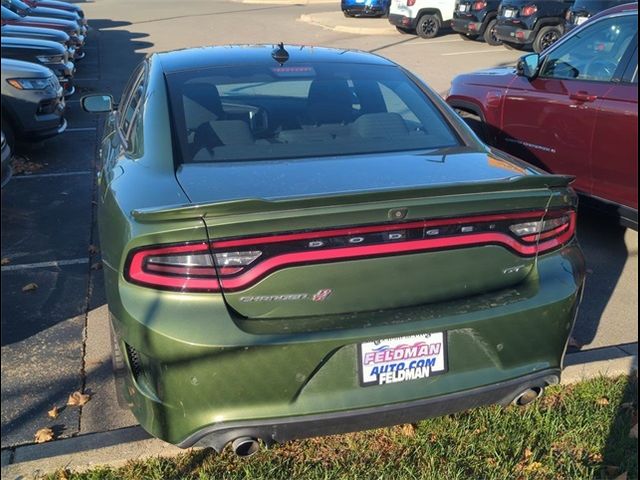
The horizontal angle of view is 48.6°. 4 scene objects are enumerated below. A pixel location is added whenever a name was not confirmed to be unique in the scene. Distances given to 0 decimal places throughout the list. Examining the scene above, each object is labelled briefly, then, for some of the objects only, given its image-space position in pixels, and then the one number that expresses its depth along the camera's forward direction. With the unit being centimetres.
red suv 505
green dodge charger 251
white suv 2072
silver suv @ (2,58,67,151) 764
